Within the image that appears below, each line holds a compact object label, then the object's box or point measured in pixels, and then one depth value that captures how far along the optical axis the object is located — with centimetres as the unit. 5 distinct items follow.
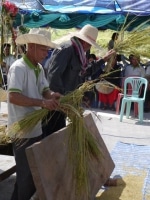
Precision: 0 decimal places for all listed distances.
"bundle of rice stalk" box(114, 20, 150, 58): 344
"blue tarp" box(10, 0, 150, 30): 813
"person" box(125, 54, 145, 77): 795
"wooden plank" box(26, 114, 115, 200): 272
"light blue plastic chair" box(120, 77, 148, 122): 720
